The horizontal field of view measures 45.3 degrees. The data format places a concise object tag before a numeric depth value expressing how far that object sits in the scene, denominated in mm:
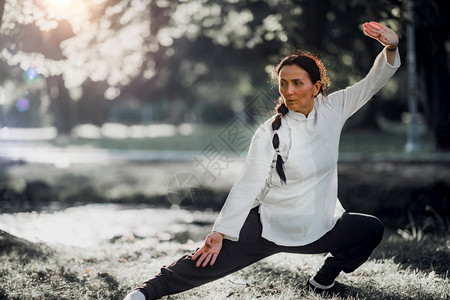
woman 3260
